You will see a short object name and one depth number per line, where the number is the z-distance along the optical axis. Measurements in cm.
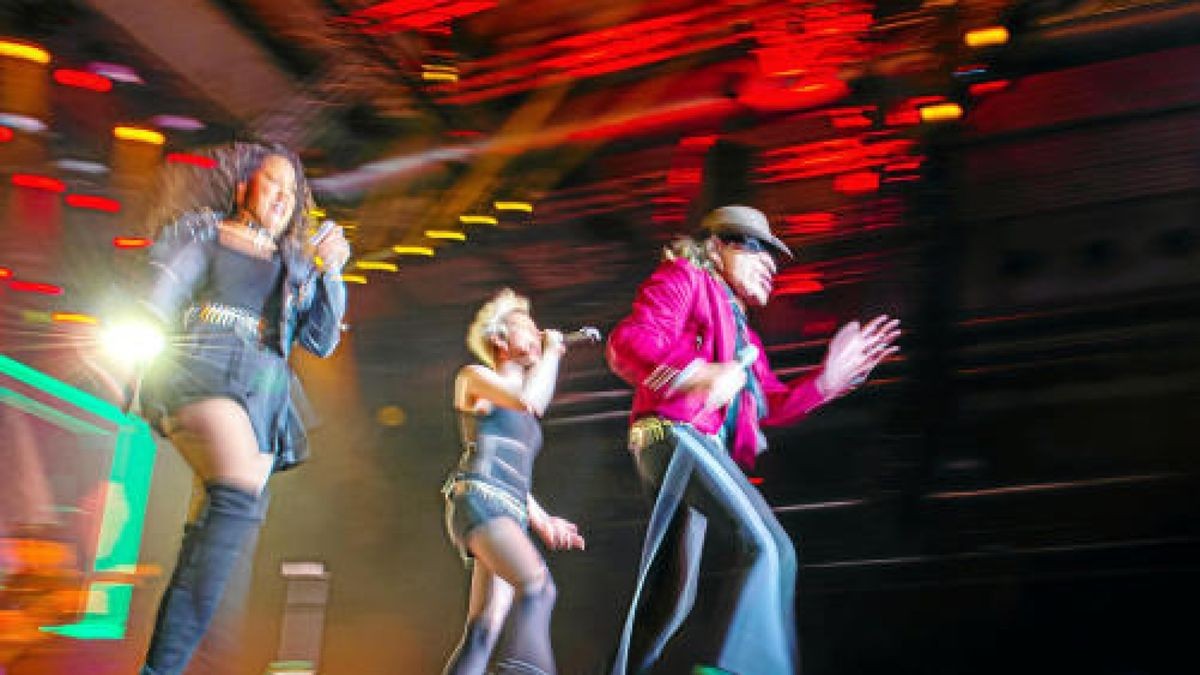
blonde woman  331
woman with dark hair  285
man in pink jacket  315
